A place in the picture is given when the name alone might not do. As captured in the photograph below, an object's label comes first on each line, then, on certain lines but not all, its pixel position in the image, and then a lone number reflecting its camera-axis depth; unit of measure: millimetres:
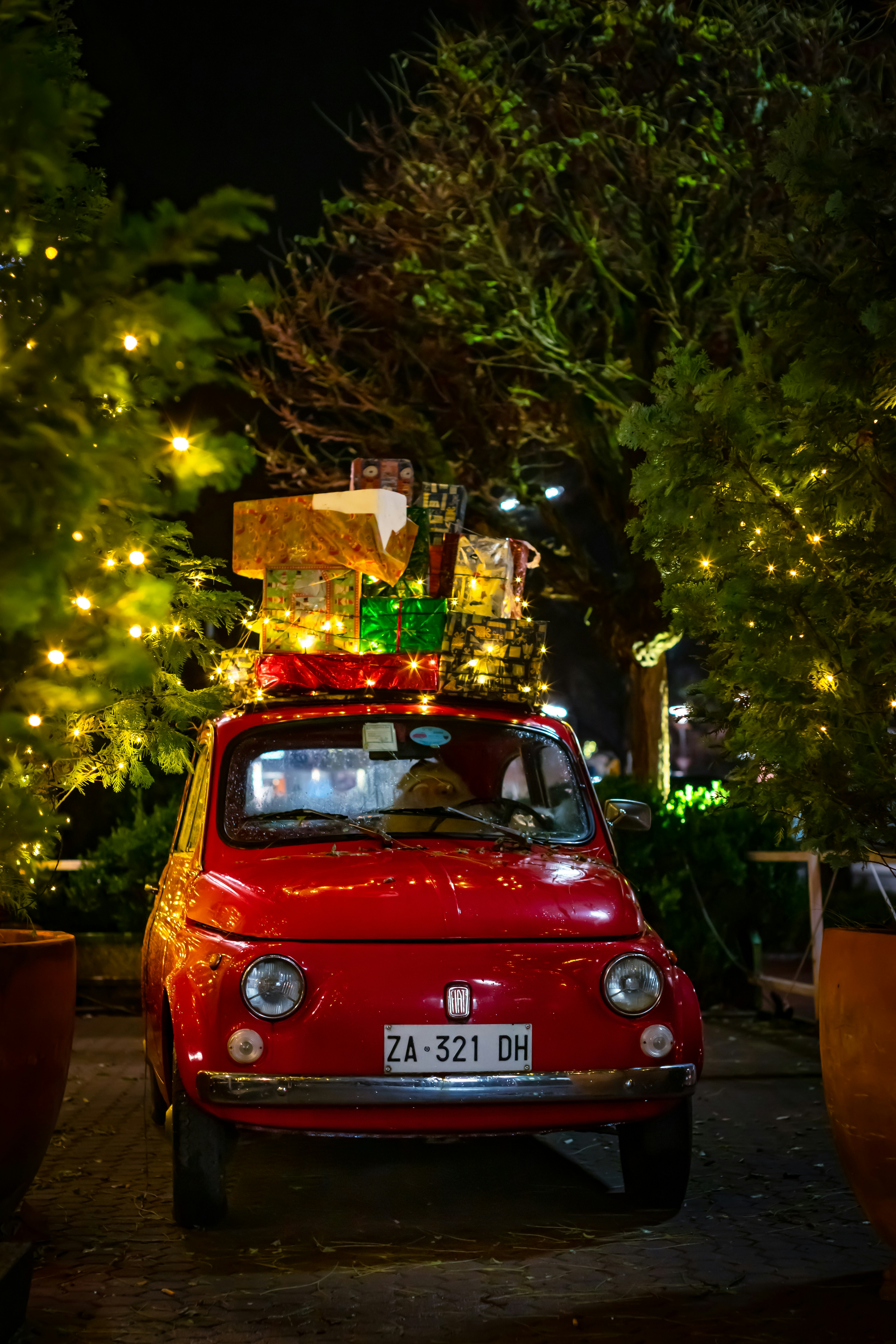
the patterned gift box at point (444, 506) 7031
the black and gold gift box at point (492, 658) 6602
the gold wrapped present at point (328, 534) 6512
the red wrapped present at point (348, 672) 6500
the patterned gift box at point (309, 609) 6613
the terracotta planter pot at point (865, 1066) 4066
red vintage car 4801
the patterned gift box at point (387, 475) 7016
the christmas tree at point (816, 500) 4477
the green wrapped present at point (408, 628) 6613
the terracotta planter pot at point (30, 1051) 4207
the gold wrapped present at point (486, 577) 6828
